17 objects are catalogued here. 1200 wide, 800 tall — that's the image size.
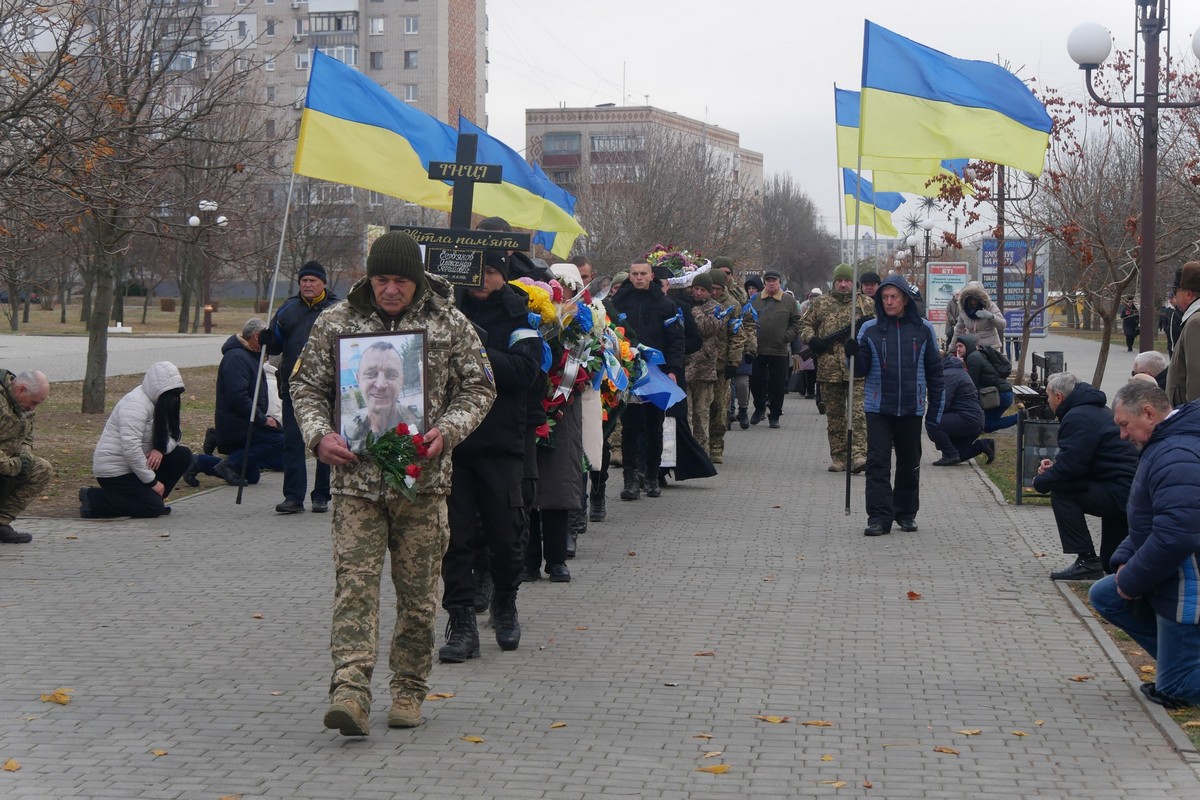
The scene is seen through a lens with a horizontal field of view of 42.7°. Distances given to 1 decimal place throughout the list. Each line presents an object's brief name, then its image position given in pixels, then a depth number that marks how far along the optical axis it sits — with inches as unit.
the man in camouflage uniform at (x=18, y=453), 417.7
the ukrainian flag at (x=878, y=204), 892.0
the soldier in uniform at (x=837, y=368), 624.2
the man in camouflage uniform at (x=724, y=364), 653.9
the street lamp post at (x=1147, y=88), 574.6
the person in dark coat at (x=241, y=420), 561.3
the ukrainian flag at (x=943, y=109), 499.2
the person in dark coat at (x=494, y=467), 279.9
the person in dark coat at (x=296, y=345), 462.9
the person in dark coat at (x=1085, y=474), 367.9
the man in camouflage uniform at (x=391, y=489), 230.4
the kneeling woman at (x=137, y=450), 465.4
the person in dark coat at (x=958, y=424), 653.3
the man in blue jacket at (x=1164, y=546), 245.9
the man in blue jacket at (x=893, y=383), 448.1
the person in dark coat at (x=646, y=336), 523.5
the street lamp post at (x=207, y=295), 2209.5
